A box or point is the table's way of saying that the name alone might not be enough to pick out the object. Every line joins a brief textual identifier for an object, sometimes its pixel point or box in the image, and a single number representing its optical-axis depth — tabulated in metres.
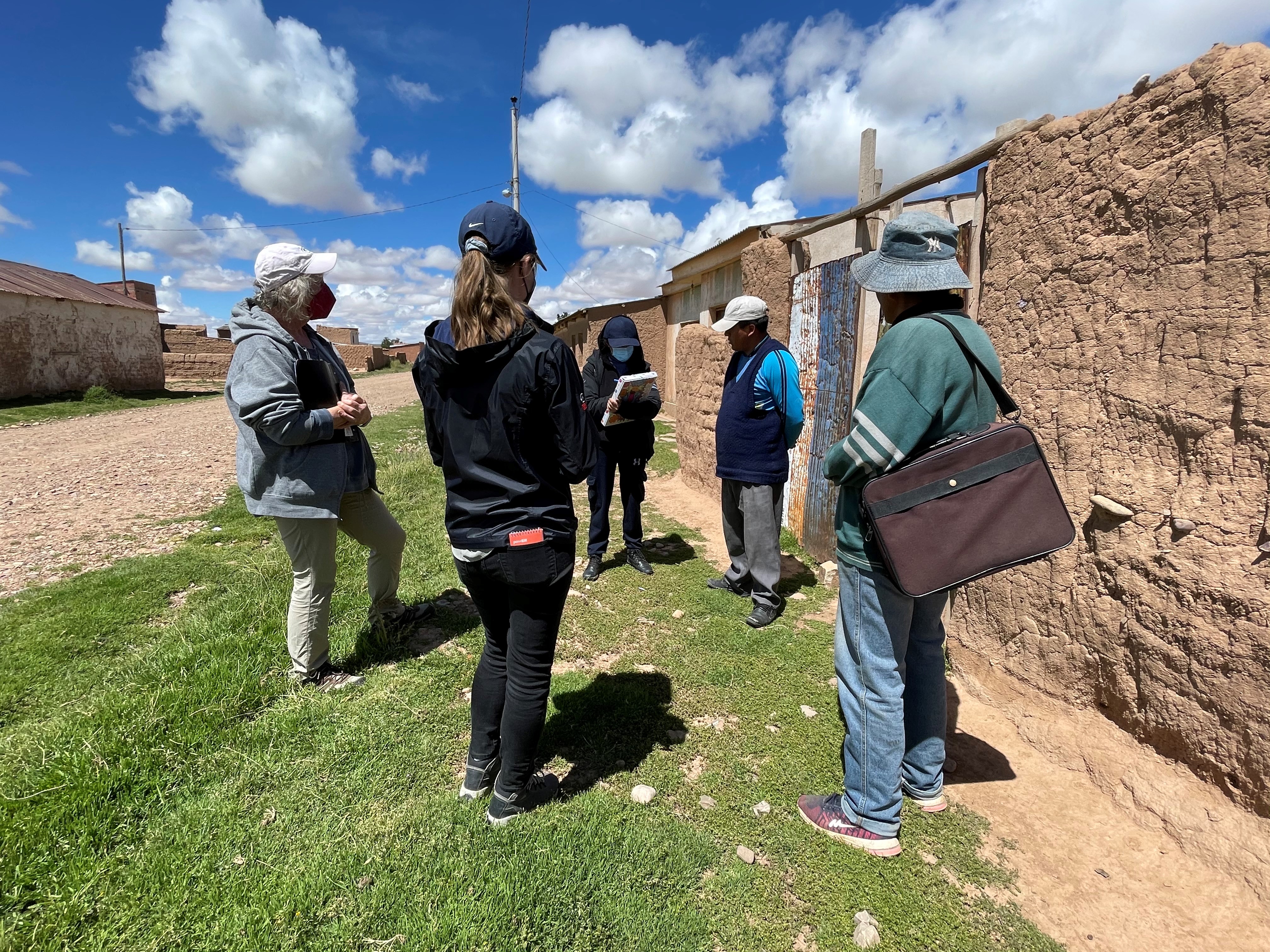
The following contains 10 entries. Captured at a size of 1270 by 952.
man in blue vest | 3.79
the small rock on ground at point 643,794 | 2.43
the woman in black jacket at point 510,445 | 1.89
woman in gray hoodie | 2.64
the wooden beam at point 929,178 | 3.01
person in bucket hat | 1.85
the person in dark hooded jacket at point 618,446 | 4.68
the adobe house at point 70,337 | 15.83
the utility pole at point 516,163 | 17.06
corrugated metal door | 4.49
